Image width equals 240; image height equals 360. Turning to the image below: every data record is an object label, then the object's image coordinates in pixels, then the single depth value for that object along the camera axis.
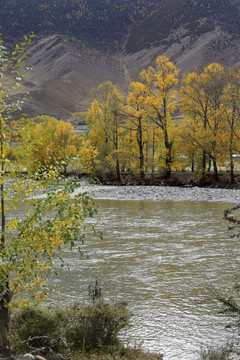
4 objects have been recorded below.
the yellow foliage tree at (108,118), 52.41
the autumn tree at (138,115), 49.34
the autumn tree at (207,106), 42.75
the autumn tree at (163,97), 47.10
